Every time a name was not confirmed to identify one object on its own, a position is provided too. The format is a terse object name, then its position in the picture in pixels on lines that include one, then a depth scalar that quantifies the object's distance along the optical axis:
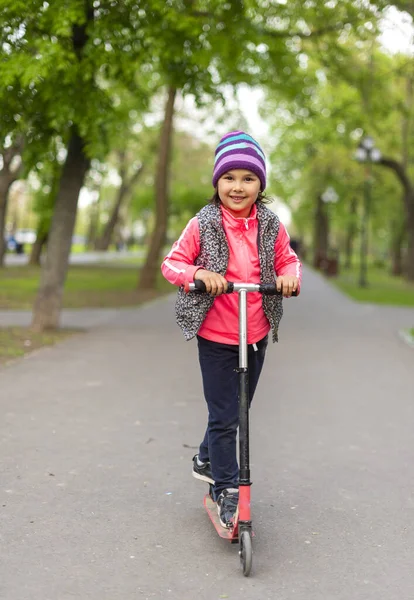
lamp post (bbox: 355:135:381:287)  28.14
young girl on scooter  4.11
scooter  3.83
